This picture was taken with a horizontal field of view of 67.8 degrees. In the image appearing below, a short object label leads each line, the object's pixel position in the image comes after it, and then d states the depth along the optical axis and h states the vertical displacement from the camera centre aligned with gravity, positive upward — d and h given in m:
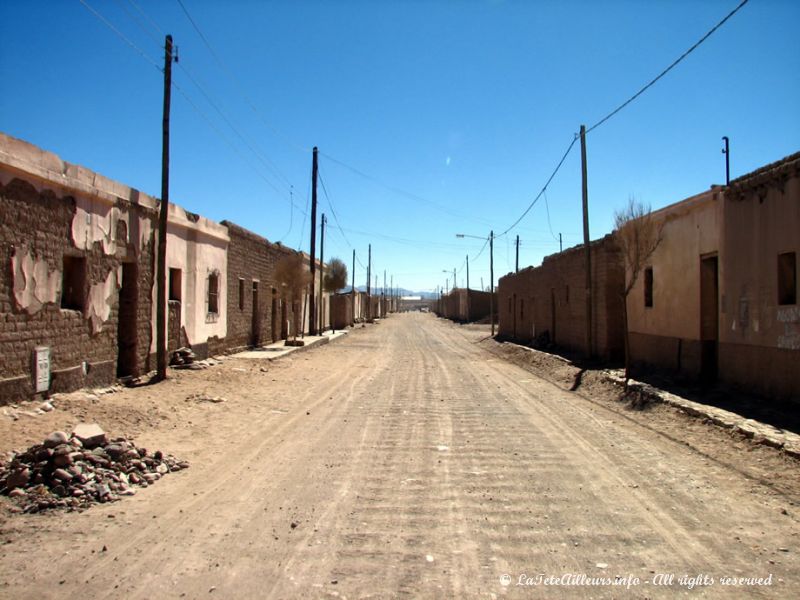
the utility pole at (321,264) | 35.09 +3.33
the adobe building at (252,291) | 20.36 +1.05
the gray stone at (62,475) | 5.62 -1.49
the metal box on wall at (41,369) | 9.16 -0.80
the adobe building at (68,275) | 8.64 +0.74
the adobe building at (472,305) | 64.25 +1.56
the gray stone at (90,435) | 6.37 -1.27
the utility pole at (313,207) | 29.89 +5.57
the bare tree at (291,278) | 25.23 +1.74
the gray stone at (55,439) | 5.96 -1.24
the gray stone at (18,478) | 5.58 -1.52
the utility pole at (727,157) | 26.16 +7.27
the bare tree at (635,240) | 13.35 +1.80
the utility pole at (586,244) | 16.72 +2.15
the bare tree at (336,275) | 43.63 +3.32
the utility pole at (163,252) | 12.79 +1.48
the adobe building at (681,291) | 12.80 +0.70
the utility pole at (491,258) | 40.95 +4.36
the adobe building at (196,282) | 15.15 +1.01
